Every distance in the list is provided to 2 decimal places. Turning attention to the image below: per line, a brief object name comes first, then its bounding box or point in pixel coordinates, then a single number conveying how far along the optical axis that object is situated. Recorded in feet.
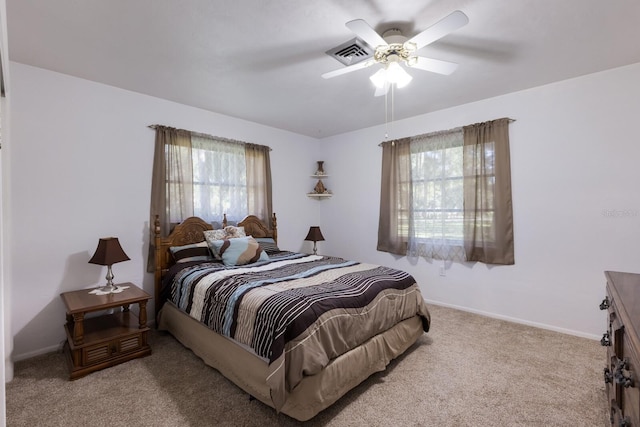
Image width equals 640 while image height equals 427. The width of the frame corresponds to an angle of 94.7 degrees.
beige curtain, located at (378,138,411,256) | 13.46
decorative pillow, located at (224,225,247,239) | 11.82
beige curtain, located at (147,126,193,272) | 10.82
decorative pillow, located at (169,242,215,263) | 10.62
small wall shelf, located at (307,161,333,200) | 16.44
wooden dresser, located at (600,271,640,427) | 3.27
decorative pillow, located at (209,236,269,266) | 10.37
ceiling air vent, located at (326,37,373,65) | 7.20
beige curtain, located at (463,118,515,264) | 10.85
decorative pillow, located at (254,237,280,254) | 12.74
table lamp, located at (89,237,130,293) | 8.57
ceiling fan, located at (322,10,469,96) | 5.66
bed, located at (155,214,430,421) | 5.74
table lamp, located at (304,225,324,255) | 15.12
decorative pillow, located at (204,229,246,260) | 10.87
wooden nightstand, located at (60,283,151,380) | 7.43
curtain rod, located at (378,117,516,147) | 11.97
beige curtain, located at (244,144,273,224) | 13.69
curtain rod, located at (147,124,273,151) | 10.83
